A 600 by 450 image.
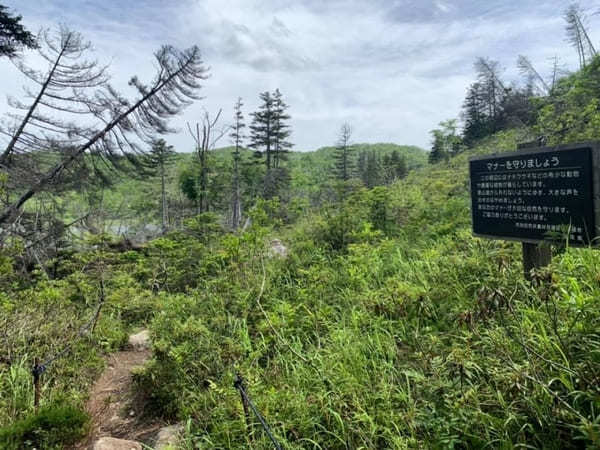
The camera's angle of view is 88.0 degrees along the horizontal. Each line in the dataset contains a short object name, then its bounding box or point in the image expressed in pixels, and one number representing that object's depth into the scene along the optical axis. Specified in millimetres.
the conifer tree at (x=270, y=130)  23016
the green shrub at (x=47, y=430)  2213
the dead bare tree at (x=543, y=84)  12002
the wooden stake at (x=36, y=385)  2404
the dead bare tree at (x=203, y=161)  13008
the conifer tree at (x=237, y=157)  12914
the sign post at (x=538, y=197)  2150
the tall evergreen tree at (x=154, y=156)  6735
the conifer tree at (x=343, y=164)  23141
